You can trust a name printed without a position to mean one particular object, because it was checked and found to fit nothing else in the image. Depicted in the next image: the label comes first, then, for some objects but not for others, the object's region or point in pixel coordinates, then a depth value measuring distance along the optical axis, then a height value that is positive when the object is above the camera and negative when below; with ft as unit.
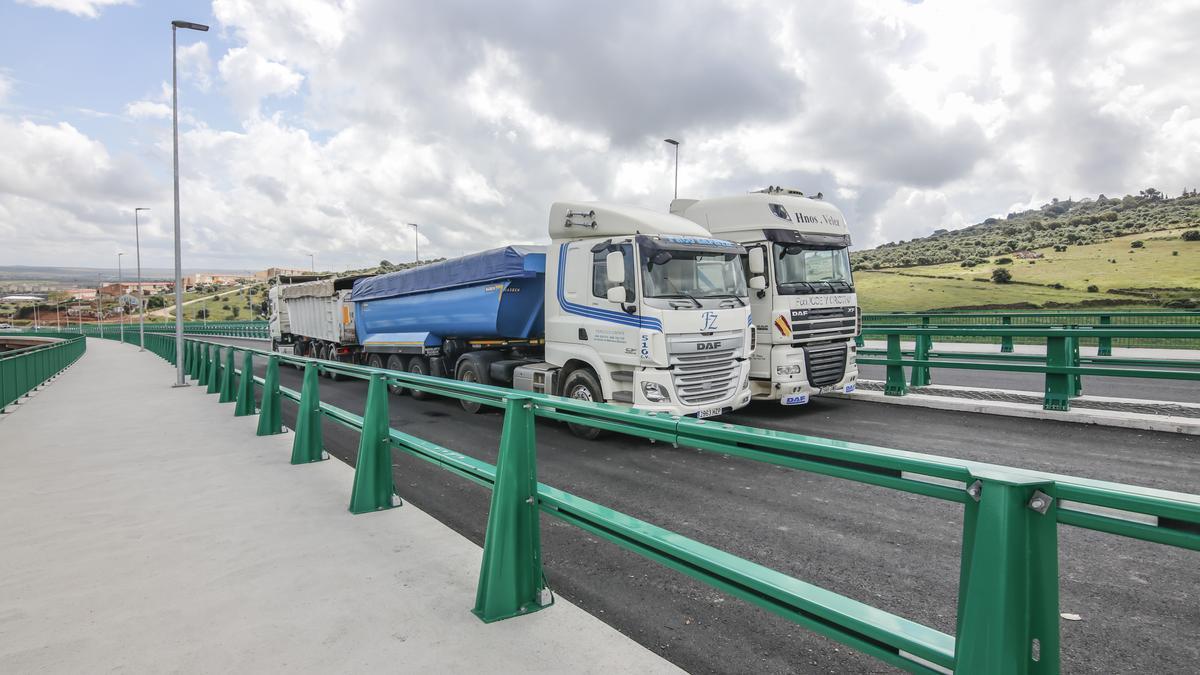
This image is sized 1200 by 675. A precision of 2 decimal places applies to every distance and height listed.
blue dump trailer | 35.65 +0.30
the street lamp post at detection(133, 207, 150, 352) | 125.08 +1.94
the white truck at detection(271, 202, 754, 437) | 26.37 +0.46
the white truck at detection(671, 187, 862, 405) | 31.48 +1.61
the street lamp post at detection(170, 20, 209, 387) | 58.39 +19.42
